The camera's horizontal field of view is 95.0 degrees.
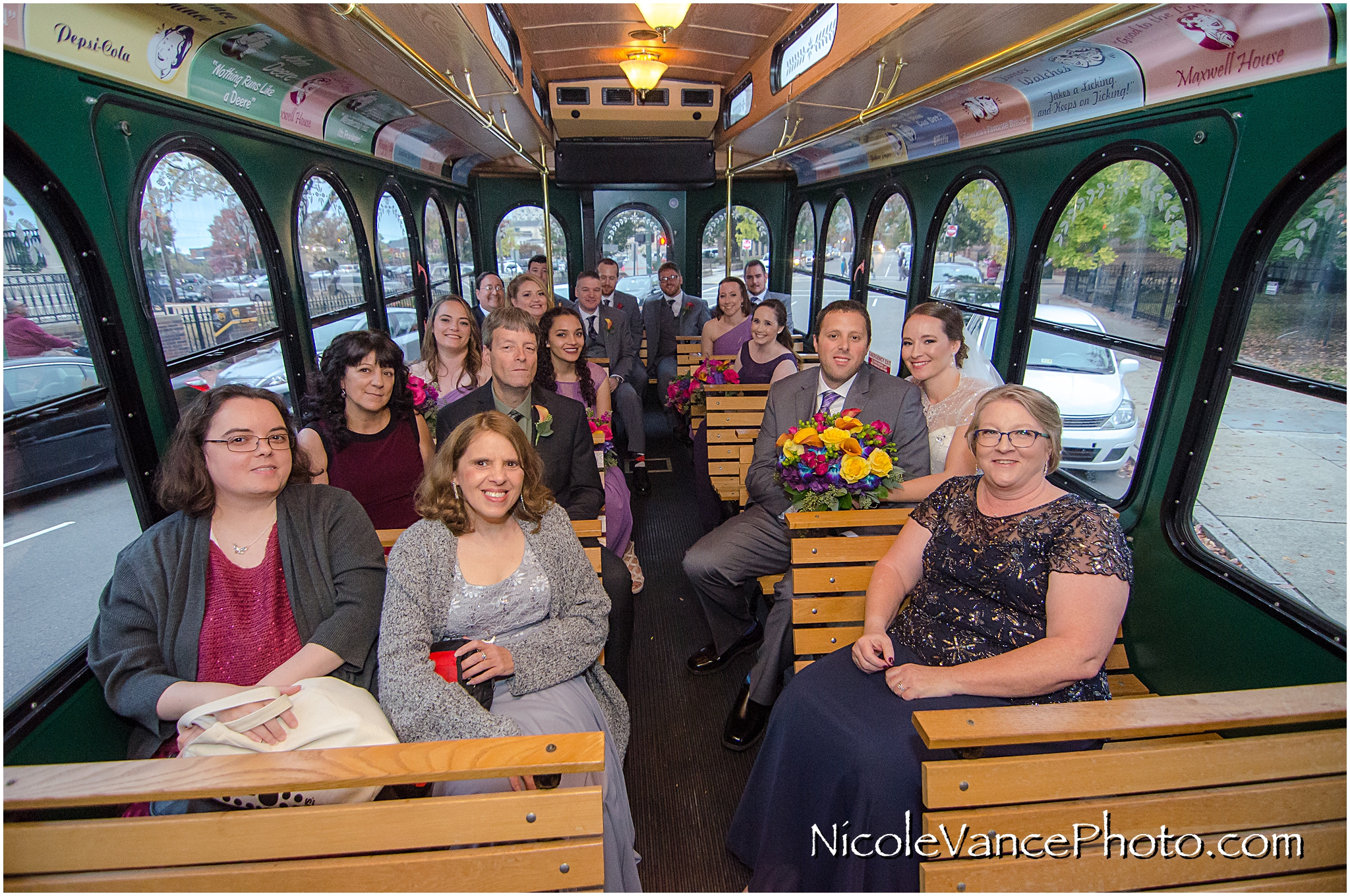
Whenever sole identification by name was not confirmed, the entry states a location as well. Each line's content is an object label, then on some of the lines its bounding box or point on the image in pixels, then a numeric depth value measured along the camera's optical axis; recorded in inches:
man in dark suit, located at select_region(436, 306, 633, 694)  126.0
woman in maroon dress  111.9
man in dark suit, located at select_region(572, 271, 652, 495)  243.6
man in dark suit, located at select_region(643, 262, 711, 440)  316.5
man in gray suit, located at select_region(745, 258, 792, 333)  298.0
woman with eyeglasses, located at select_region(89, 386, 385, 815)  73.5
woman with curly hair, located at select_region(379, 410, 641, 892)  76.4
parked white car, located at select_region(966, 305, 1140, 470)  132.5
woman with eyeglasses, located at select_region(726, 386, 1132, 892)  73.0
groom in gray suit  127.2
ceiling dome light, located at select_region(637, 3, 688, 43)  130.1
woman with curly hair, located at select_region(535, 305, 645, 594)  153.5
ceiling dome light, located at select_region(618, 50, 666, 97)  185.9
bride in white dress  128.2
